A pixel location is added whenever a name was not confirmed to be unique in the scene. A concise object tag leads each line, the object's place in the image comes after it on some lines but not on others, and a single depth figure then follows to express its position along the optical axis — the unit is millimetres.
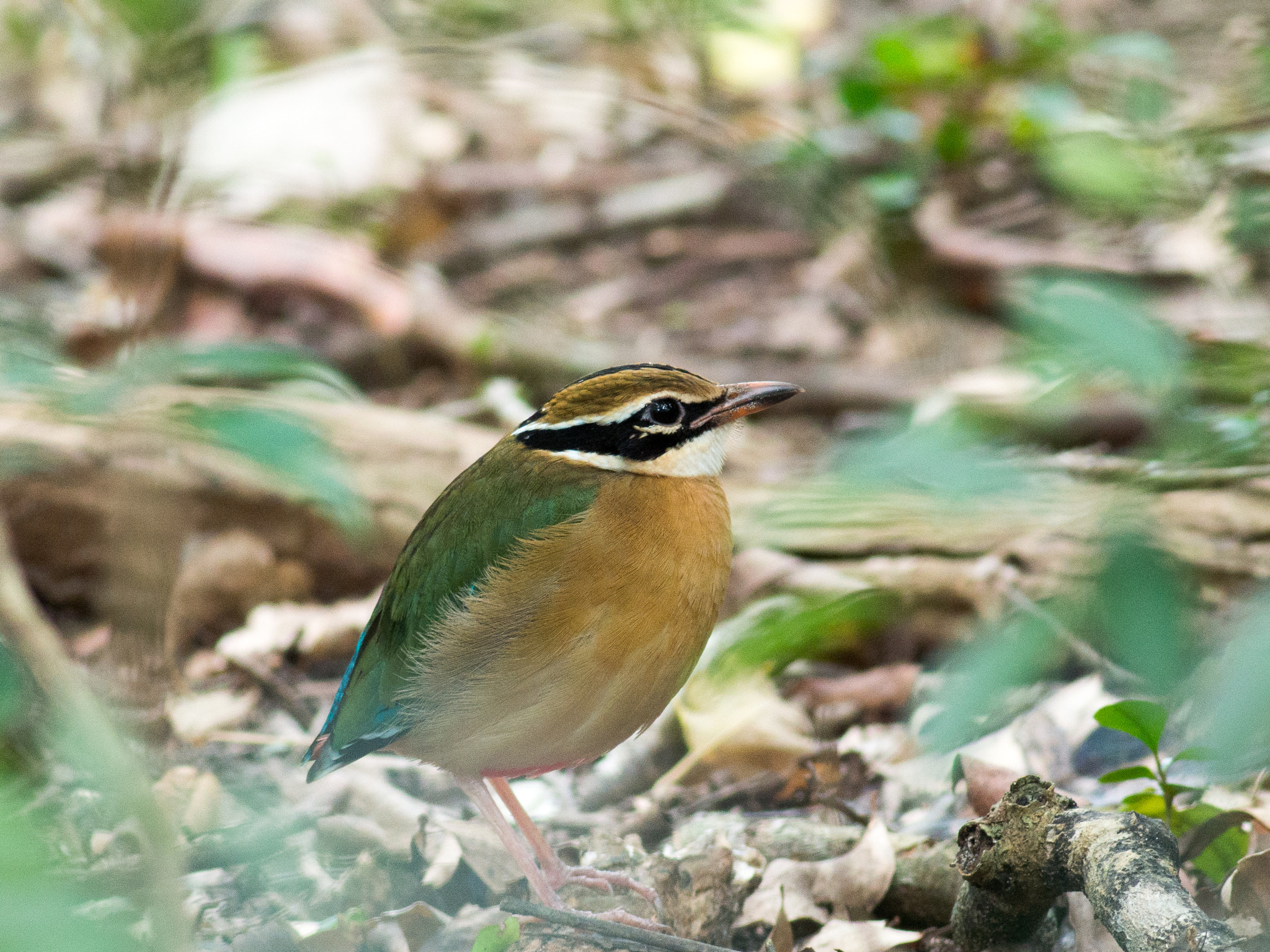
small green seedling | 5473
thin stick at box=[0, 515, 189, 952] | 4086
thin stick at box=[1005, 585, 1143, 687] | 4285
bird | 6871
